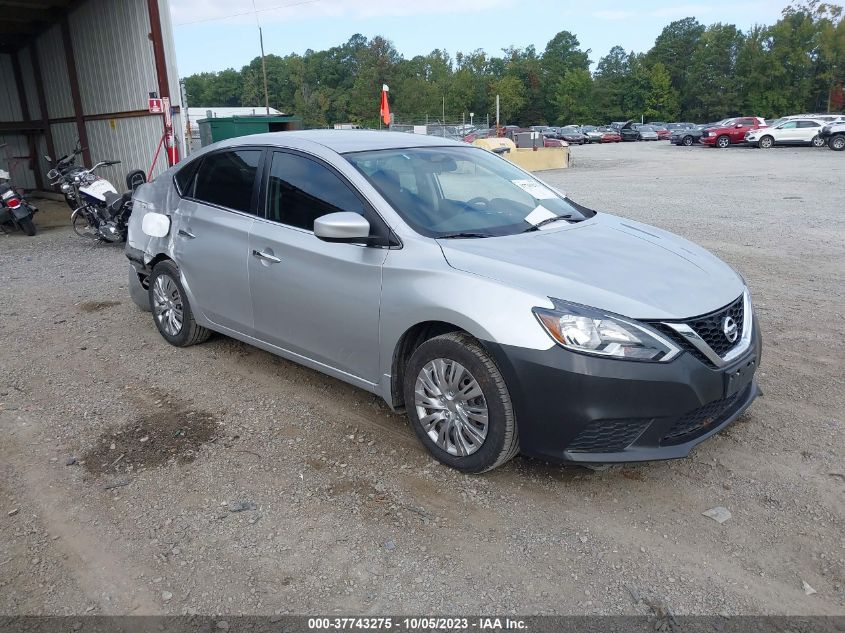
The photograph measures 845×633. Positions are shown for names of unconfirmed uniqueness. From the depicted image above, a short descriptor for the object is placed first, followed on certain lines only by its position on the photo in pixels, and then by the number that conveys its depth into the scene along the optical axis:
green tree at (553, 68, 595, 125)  96.50
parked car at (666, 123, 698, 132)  55.33
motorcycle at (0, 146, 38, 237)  11.63
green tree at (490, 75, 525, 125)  97.50
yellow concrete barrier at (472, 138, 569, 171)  23.59
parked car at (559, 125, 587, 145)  54.12
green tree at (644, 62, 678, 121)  90.31
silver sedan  3.10
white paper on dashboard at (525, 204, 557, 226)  4.13
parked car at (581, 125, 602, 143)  55.66
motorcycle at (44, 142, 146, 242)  10.27
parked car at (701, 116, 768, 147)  37.25
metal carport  12.80
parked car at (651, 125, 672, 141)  55.43
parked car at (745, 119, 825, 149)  33.72
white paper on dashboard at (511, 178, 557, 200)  4.55
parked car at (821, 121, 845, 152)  32.00
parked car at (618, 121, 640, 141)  56.19
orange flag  20.20
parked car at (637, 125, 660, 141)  55.47
